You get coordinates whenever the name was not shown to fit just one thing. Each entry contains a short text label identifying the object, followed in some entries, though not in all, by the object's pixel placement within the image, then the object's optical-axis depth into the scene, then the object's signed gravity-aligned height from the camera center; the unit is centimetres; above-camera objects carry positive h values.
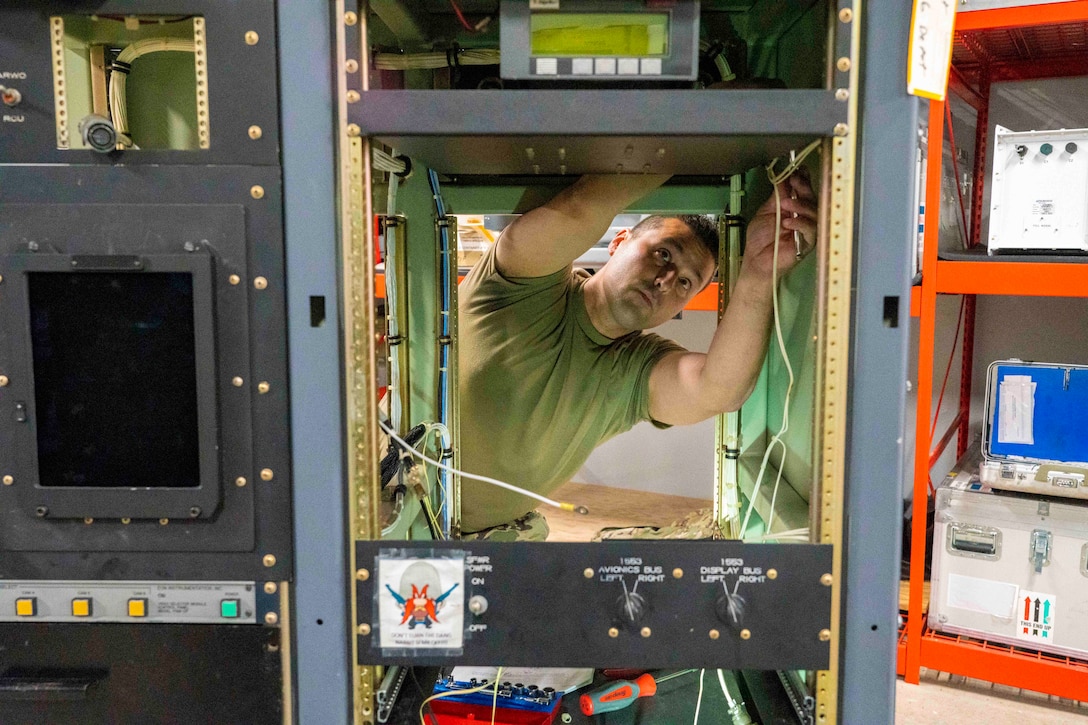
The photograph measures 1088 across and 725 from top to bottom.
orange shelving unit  176 +5
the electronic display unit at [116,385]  77 -9
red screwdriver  101 -58
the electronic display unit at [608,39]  76 +30
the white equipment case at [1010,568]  184 -74
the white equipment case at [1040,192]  176 +29
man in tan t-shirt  143 -12
